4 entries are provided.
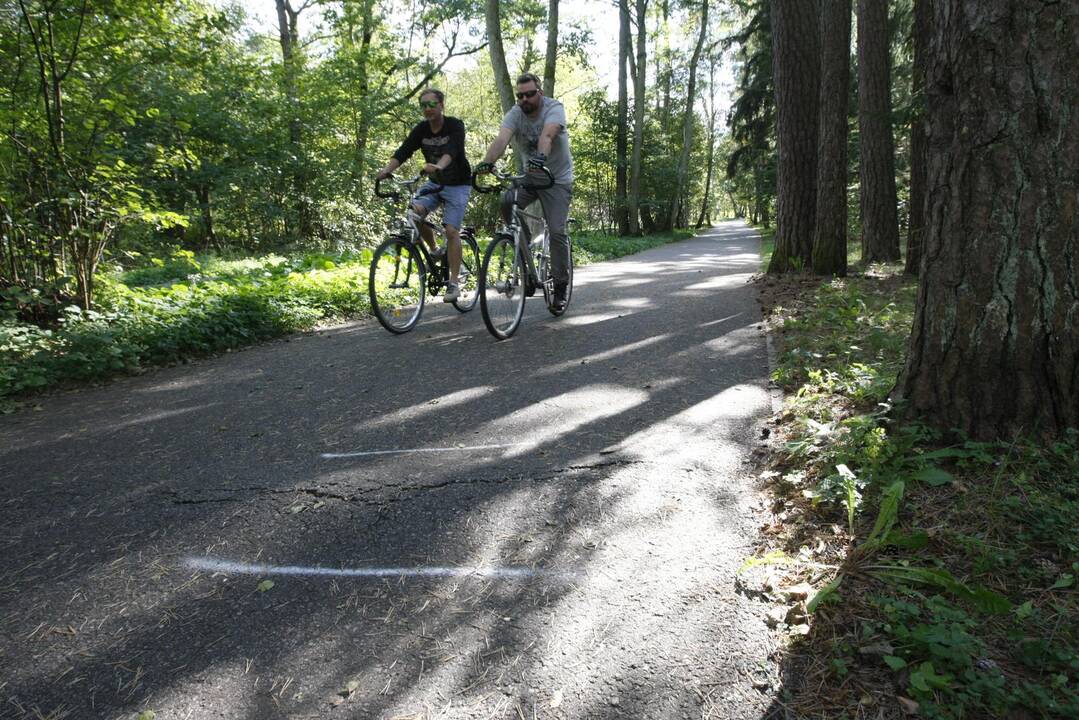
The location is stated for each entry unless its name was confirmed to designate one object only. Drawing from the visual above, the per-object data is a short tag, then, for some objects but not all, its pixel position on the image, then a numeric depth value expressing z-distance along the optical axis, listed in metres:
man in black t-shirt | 6.08
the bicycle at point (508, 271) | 5.58
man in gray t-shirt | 5.57
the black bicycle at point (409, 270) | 6.03
